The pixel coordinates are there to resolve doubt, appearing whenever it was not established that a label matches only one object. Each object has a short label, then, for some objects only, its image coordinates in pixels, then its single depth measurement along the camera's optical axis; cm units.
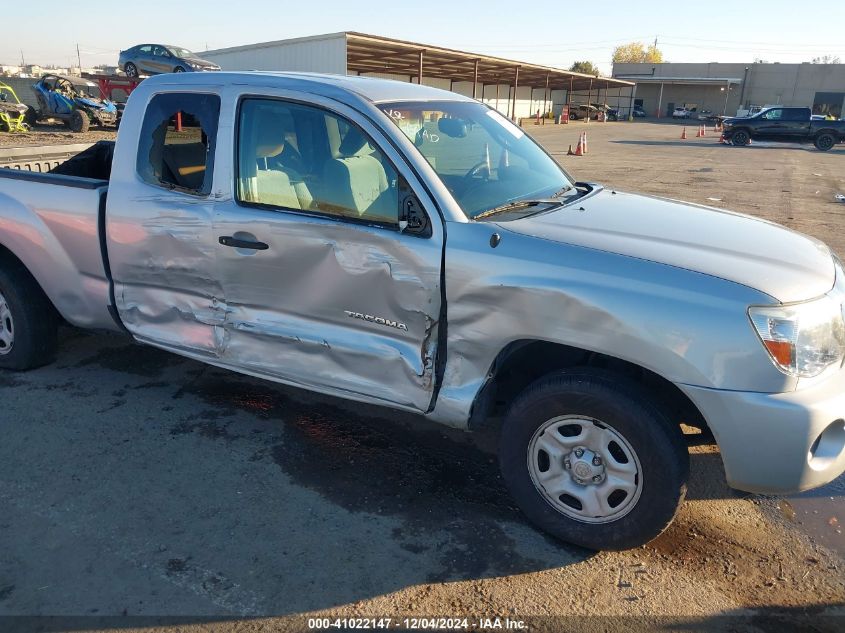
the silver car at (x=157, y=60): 2650
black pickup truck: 3119
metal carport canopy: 2858
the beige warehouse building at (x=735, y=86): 7738
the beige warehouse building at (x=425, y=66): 2773
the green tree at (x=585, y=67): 10475
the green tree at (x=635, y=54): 12625
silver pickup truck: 249
